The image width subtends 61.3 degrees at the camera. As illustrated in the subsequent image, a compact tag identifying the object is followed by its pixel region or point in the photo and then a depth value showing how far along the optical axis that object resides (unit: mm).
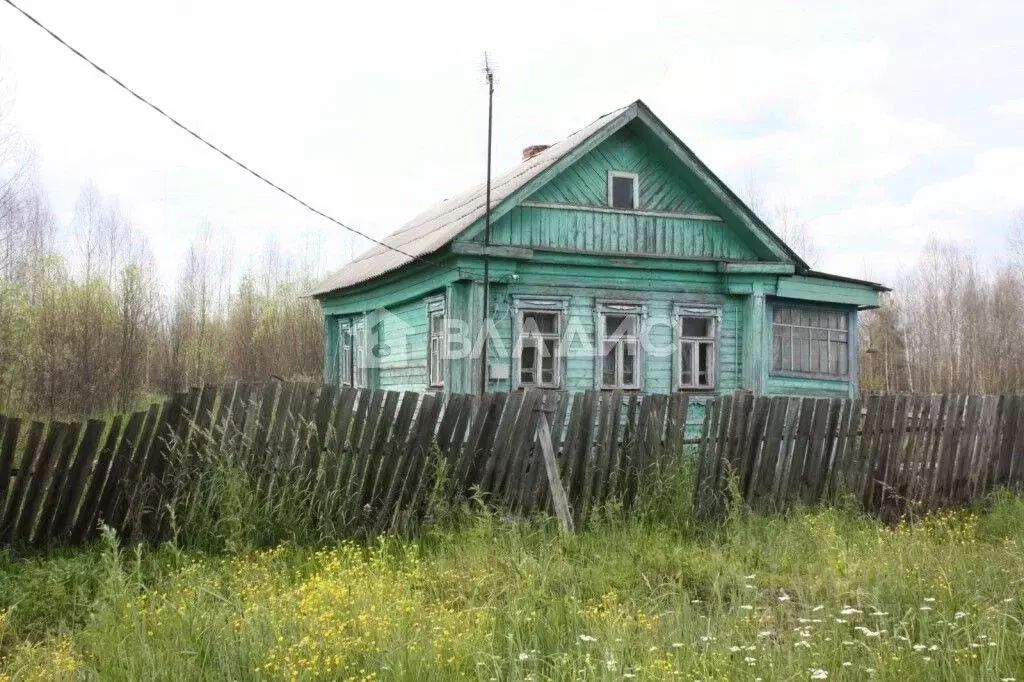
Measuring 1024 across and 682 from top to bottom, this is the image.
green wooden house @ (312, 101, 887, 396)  13039
